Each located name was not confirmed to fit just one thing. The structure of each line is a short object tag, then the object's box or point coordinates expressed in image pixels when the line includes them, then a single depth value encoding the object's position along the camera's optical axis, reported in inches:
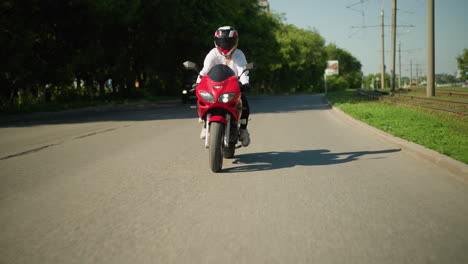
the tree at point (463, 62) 3481.8
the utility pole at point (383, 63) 1786.7
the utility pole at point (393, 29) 1342.3
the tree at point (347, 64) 4874.5
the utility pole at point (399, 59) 2875.0
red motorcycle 231.3
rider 251.9
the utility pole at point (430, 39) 815.1
